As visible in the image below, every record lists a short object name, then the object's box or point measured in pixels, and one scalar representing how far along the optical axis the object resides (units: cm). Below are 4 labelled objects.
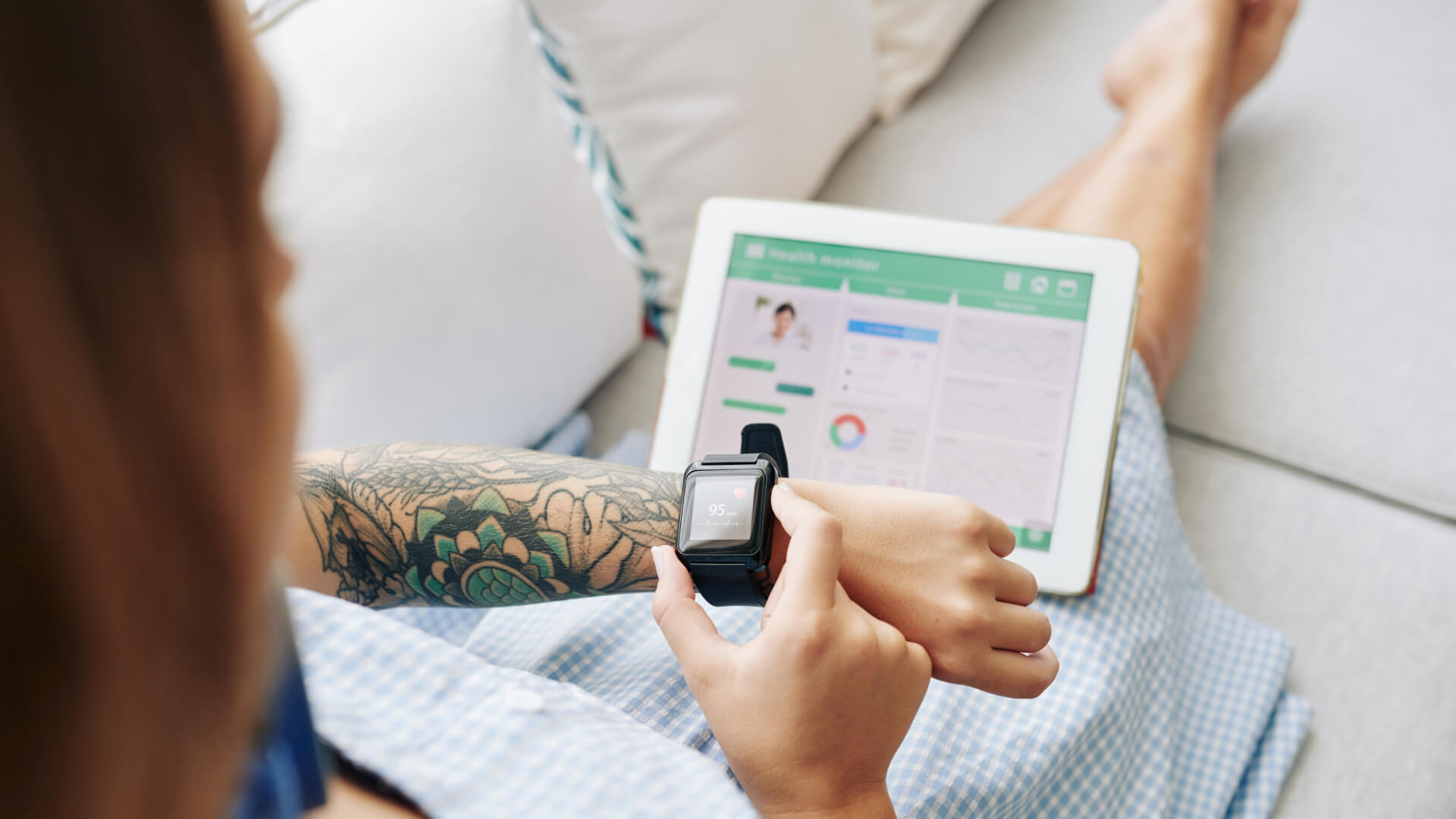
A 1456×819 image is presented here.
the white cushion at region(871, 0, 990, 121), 132
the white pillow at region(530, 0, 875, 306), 99
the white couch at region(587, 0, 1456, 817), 96
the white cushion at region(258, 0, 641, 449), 79
